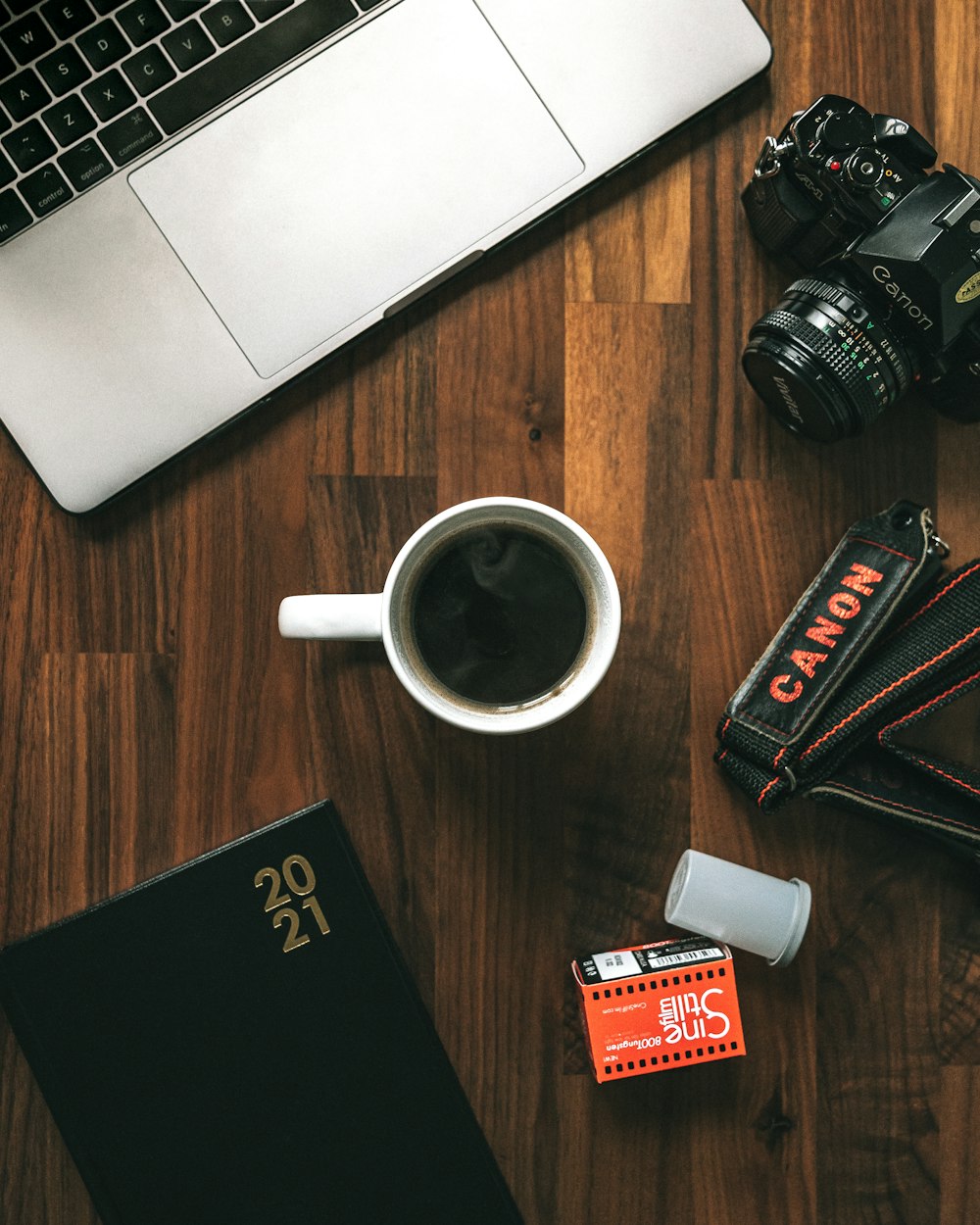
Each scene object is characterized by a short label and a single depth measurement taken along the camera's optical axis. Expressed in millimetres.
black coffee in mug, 633
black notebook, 671
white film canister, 664
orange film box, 651
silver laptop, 639
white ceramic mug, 589
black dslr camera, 608
